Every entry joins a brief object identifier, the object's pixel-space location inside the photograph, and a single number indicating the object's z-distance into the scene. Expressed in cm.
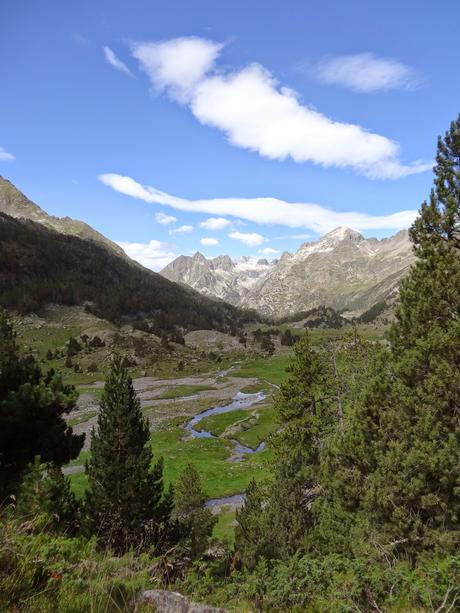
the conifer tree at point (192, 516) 2702
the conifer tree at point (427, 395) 1490
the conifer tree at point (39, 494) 1491
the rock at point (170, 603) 569
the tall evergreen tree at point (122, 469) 2216
